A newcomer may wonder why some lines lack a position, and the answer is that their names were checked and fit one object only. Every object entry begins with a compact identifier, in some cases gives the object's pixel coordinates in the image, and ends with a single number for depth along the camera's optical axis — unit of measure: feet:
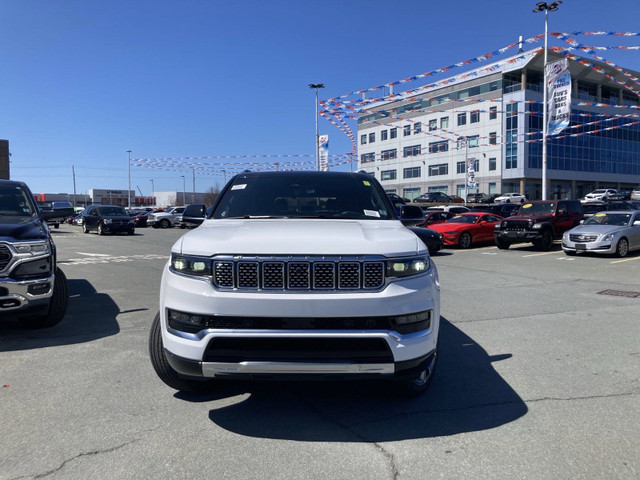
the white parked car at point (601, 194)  172.16
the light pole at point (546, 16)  86.69
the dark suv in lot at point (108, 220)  90.22
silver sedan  48.80
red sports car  61.36
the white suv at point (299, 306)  9.88
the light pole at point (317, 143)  138.55
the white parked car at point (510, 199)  165.56
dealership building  187.93
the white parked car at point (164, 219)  129.18
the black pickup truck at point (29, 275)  17.20
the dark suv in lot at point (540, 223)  57.52
